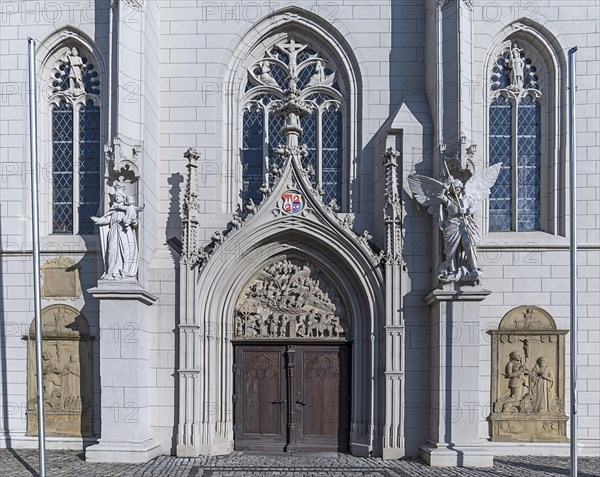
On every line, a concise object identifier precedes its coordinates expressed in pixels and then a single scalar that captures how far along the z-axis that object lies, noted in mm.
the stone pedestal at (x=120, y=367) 13852
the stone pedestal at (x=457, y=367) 13680
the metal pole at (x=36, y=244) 12078
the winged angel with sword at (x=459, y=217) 13781
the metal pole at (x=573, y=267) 12094
